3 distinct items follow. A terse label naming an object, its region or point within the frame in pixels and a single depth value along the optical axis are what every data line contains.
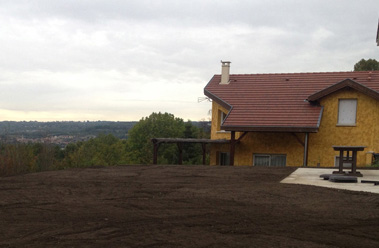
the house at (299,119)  21.20
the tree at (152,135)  59.30
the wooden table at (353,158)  12.99
